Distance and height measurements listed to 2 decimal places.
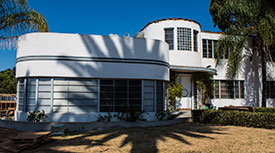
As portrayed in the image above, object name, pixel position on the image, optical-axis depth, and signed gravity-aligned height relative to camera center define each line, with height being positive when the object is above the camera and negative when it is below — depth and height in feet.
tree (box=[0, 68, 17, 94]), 127.12 +3.55
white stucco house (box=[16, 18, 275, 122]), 37.70 +2.69
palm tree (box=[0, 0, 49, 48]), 40.29 +12.71
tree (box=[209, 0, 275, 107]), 53.88 +14.91
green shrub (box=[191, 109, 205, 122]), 45.34 -4.68
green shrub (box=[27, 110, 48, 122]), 36.45 -4.09
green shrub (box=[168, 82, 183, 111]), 52.31 -0.29
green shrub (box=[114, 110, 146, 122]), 38.65 -4.29
